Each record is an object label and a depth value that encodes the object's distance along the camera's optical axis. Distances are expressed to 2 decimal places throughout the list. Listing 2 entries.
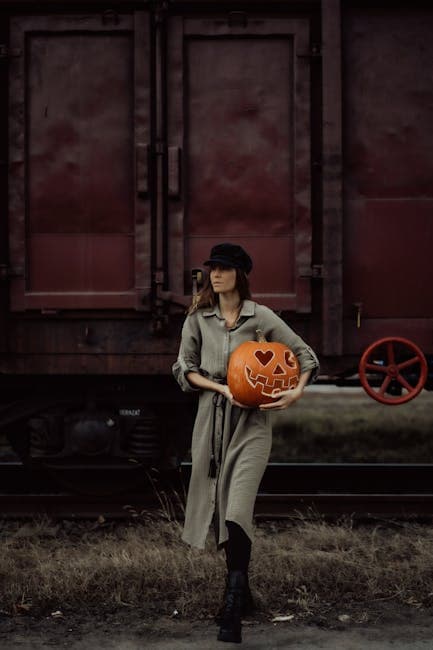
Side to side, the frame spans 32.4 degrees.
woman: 3.51
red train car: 5.44
